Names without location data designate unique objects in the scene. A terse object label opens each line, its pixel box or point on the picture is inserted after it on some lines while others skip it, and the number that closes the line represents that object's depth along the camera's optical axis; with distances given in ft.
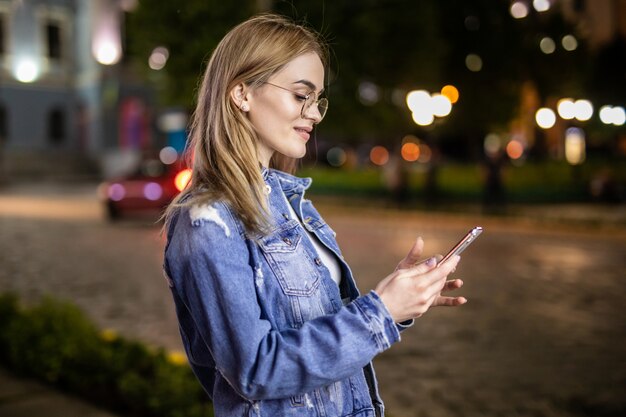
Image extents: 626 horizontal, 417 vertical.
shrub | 15.28
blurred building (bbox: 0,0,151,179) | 142.92
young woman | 5.63
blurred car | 62.95
